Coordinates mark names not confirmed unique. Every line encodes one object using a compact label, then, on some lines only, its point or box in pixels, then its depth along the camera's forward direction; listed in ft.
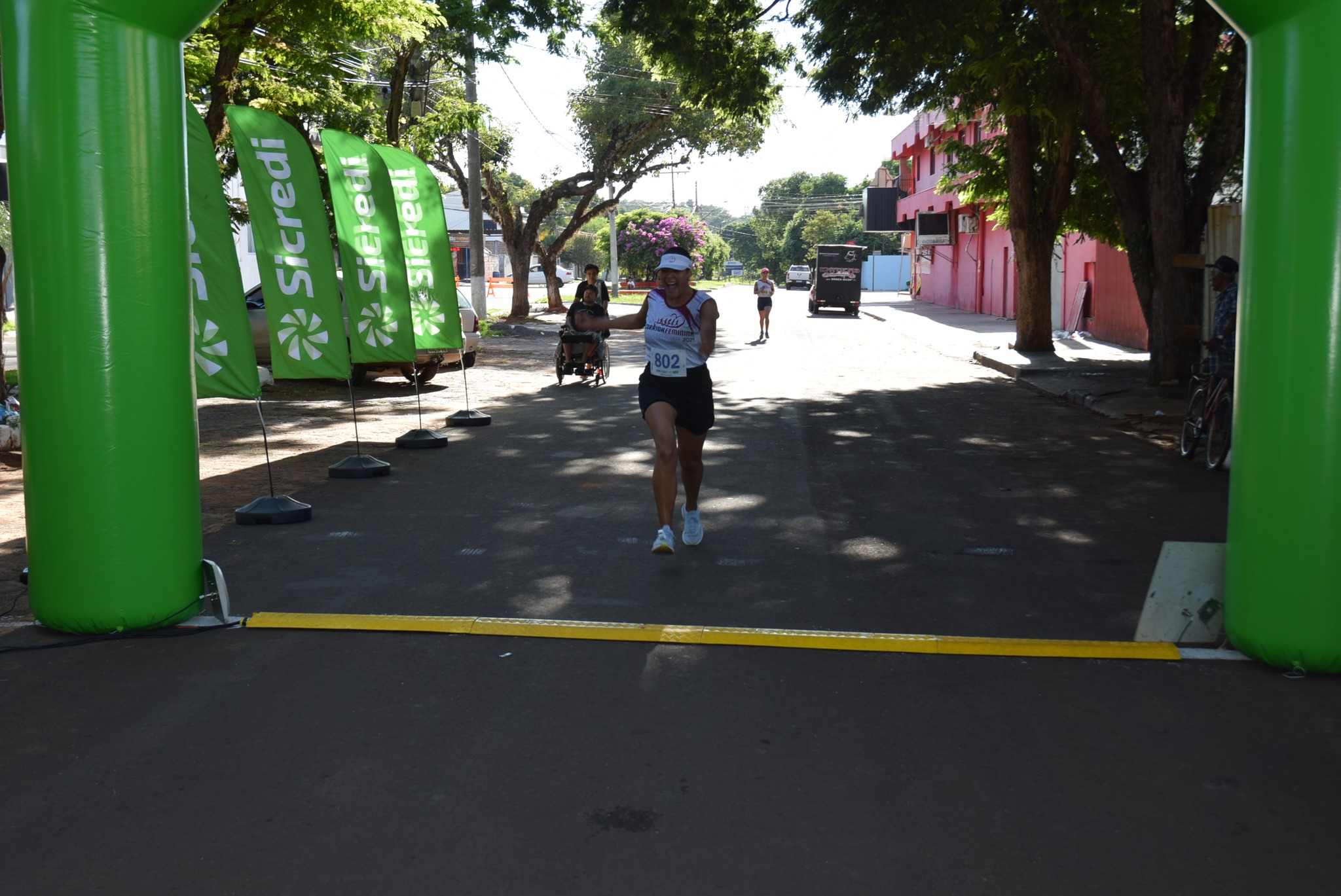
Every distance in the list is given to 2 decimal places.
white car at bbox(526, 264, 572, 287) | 292.28
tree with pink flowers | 206.90
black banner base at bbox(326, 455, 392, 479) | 32.99
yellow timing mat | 17.34
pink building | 87.81
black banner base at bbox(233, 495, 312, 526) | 26.61
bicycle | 33.27
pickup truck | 278.46
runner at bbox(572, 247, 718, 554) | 23.25
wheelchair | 59.36
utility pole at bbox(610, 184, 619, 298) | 181.16
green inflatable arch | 15.38
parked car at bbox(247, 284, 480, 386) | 55.67
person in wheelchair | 47.93
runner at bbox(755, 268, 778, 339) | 97.69
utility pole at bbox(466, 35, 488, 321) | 98.89
